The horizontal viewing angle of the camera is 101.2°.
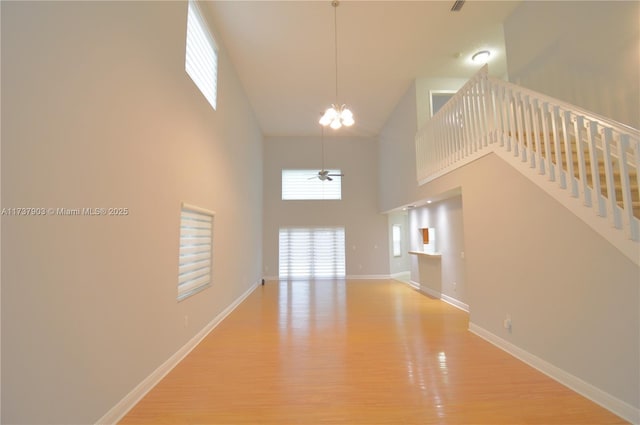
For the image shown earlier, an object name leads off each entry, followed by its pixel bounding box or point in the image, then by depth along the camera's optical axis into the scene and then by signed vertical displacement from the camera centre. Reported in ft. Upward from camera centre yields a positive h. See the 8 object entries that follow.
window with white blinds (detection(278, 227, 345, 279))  30.25 -1.63
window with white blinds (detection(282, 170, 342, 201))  30.99 +6.04
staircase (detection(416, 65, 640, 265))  6.75 +3.16
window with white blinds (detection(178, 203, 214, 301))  10.86 -0.48
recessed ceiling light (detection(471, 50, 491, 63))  17.72 +12.26
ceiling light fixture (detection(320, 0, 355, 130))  13.48 +6.26
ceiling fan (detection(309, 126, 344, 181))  22.06 +5.30
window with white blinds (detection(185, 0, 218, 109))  12.05 +9.36
